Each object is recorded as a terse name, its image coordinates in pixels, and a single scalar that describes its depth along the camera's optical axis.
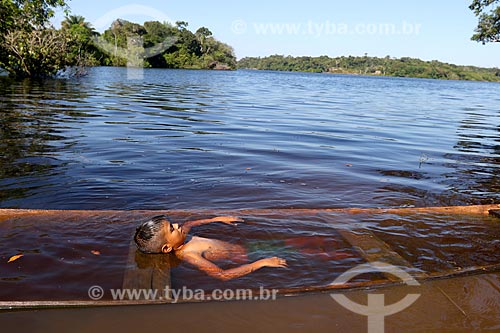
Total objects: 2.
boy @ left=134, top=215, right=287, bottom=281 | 3.43
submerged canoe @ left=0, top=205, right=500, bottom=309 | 3.04
